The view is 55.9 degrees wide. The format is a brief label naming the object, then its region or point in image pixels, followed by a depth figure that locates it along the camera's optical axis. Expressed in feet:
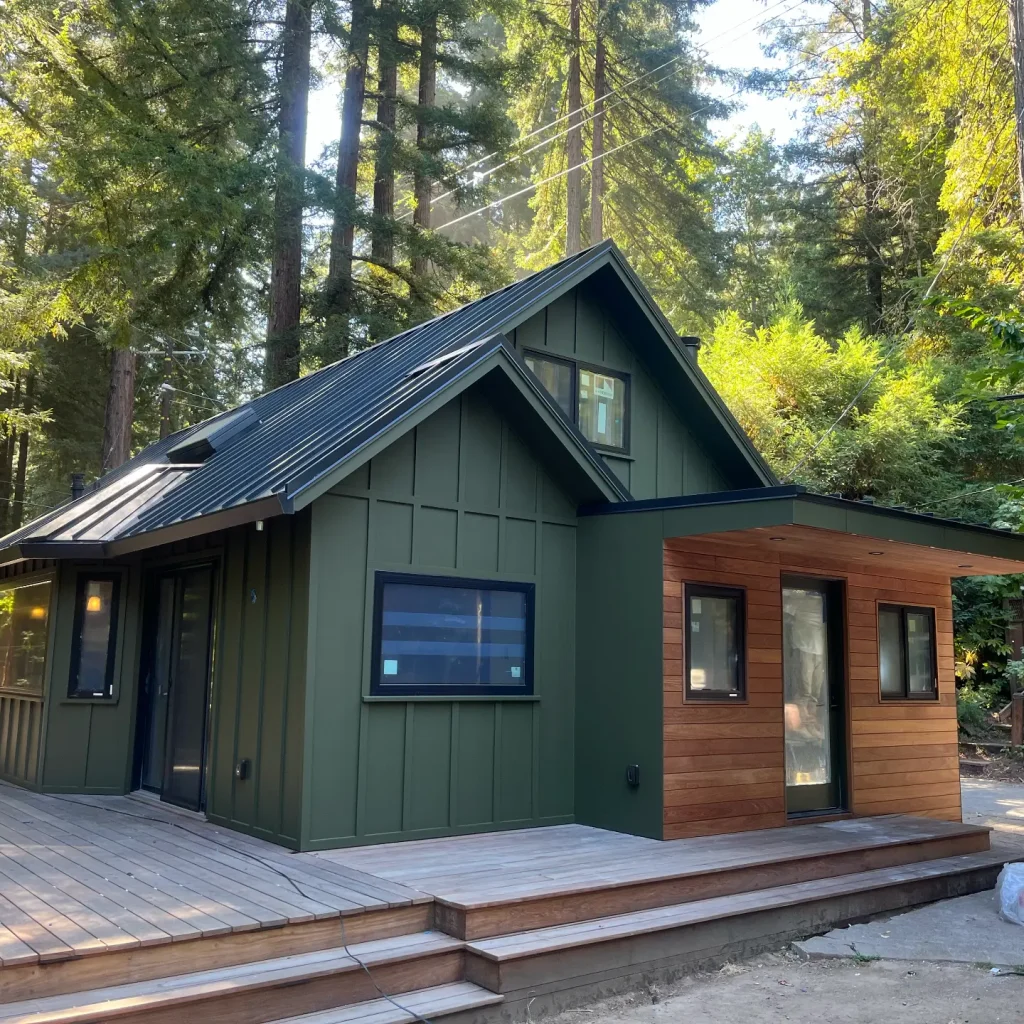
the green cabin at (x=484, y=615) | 20.13
